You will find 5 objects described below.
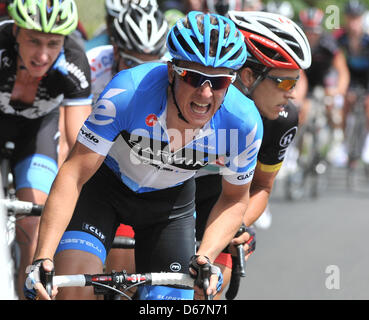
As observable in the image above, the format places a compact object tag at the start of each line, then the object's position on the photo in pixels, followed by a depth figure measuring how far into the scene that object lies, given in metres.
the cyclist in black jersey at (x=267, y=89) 10.41
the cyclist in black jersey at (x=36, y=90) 11.05
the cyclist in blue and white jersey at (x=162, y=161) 8.23
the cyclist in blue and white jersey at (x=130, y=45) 12.51
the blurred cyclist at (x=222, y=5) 18.34
